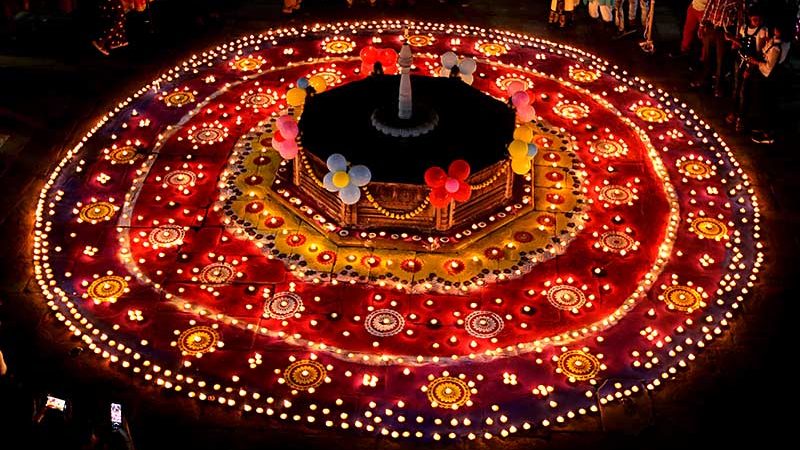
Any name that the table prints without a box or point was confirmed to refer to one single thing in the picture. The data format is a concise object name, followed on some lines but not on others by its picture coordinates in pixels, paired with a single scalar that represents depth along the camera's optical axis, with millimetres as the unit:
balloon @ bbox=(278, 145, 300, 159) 11891
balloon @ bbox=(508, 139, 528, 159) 11758
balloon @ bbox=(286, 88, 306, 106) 12641
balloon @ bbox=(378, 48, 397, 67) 13273
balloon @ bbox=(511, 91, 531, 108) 12320
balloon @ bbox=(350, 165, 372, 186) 11156
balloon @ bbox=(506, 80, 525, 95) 12609
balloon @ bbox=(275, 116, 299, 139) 11797
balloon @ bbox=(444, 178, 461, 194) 11125
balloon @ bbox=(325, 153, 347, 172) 11242
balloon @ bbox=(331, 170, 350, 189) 11258
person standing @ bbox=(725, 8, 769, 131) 13266
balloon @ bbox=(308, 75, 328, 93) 13031
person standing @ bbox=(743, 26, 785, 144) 13180
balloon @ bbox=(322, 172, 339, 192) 11375
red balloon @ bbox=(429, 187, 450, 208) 11219
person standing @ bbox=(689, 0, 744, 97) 13789
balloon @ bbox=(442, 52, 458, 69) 13031
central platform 11781
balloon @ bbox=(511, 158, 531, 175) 11812
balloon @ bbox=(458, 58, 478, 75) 13000
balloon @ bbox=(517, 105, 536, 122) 12422
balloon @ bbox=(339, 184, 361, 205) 11297
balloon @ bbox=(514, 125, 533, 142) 12047
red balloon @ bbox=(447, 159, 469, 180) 11141
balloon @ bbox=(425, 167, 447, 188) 11078
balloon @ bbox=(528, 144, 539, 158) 11906
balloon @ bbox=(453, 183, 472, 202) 11227
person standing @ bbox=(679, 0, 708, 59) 14627
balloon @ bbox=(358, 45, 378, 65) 13156
